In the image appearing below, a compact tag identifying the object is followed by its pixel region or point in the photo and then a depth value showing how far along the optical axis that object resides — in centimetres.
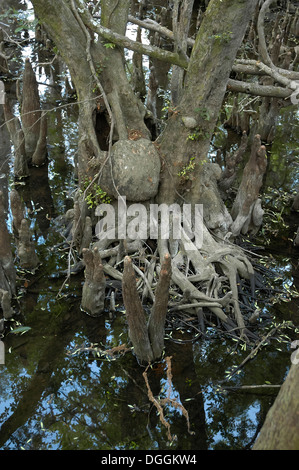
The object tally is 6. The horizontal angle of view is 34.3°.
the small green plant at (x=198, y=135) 629
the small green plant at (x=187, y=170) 651
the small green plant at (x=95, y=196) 677
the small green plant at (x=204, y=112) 613
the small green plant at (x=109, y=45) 629
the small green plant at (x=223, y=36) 569
